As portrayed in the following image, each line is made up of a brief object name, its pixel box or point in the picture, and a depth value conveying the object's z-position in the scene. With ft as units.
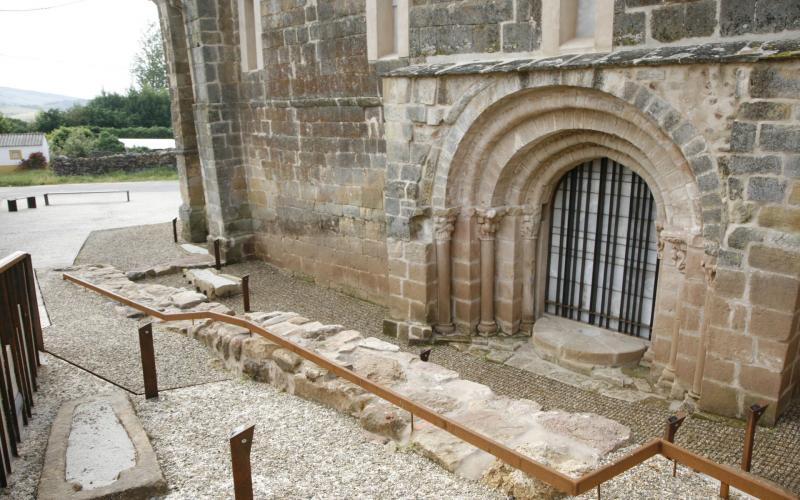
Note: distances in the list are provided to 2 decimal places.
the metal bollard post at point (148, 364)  15.71
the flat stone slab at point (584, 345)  22.41
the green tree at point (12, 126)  122.31
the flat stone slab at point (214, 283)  34.81
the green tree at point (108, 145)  106.52
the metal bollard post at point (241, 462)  9.78
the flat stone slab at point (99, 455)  10.81
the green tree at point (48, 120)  124.98
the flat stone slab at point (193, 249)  45.23
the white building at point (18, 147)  102.12
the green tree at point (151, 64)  164.66
